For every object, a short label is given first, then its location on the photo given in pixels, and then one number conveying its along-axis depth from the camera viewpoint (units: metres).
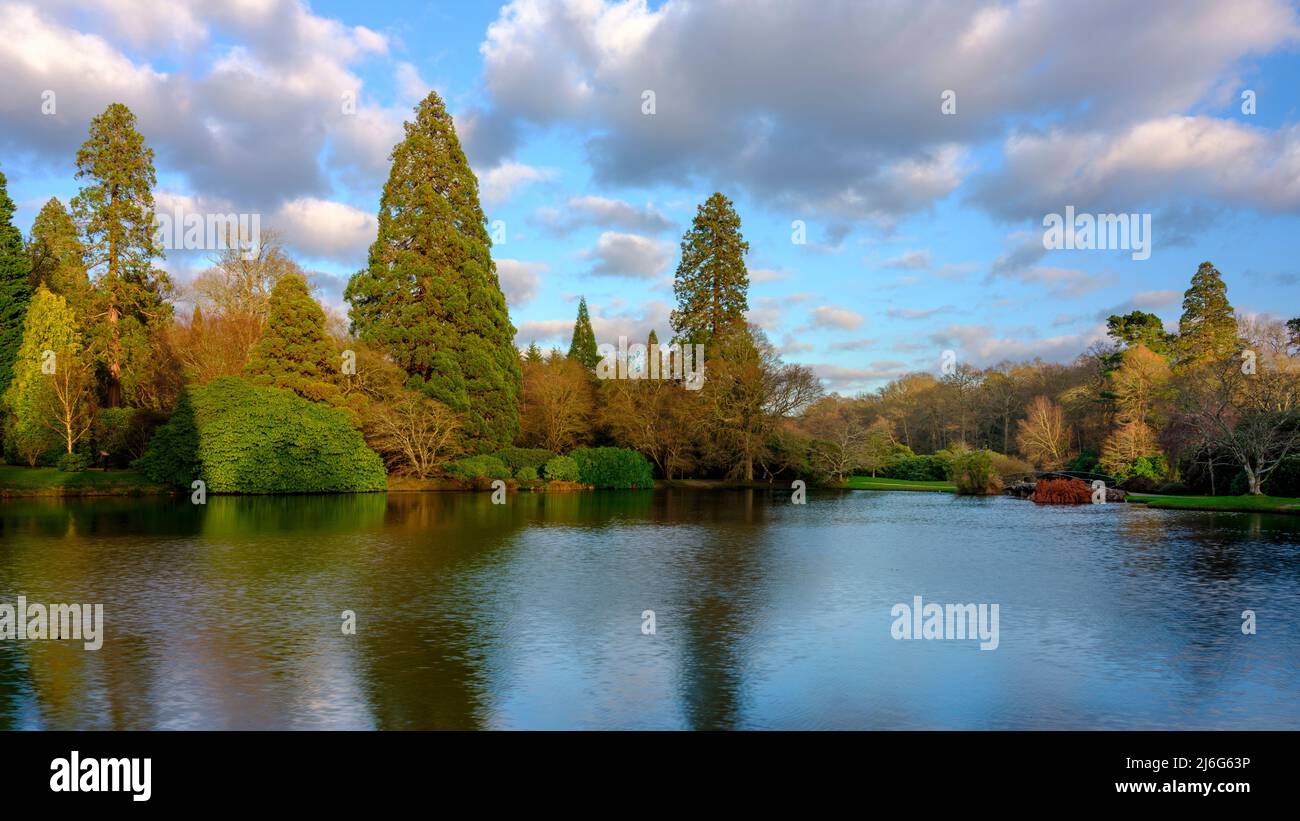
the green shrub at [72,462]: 31.23
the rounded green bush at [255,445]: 31.75
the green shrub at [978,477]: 41.09
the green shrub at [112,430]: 34.06
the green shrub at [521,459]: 40.03
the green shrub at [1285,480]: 30.75
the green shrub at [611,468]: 41.75
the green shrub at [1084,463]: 44.59
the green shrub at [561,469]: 40.06
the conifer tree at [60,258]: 39.12
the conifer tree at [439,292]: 40.78
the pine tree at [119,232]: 39.62
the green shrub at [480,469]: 37.69
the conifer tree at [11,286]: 40.09
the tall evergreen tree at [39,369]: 32.88
